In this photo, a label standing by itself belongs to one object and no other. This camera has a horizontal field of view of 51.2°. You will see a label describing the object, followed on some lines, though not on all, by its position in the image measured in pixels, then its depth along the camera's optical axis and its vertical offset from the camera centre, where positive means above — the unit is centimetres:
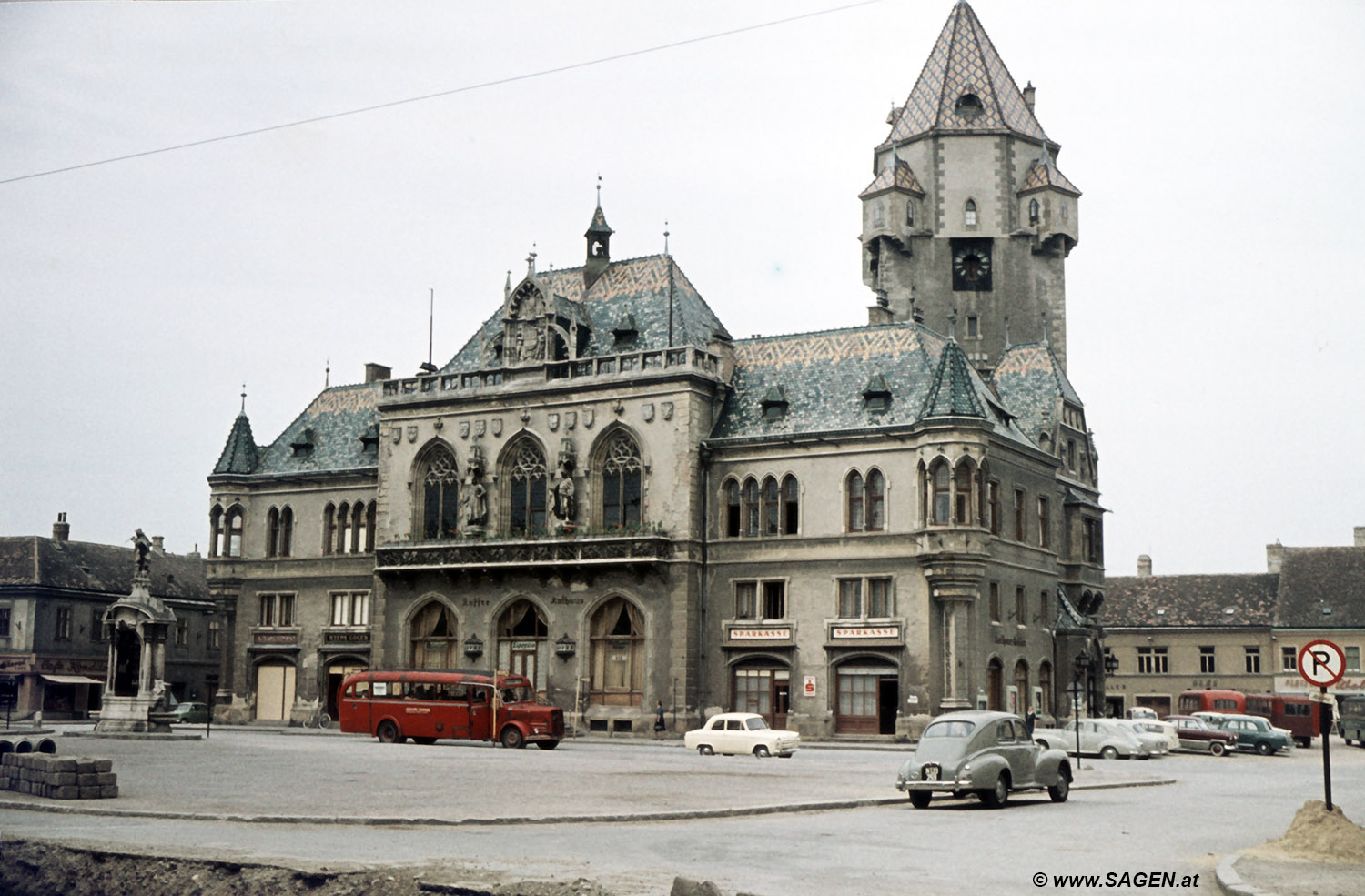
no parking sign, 1856 +14
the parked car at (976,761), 2456 -149
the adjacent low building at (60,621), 7519 +254
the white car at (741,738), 4212 -190
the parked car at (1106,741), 4494 -202
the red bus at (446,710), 4547 -124
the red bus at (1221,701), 6888 -113
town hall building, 5225 +646
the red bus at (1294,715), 6625 -169
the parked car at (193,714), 6800 -211
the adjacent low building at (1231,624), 8256 +321
